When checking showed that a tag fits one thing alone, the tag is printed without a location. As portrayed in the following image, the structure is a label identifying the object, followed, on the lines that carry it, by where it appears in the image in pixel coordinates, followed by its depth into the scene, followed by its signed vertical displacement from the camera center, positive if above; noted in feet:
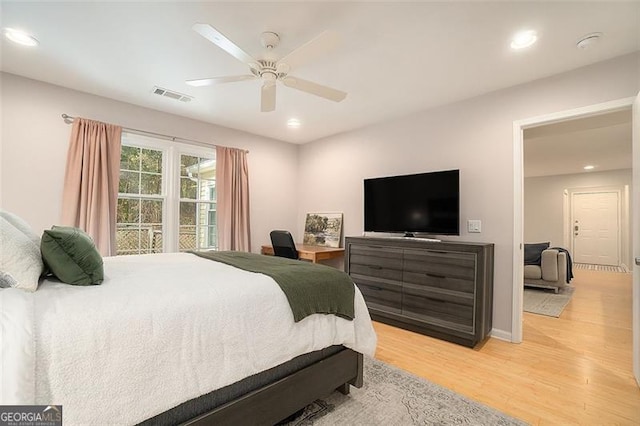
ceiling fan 5.61 +3.37
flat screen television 10.23 +0.49
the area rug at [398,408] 5.65 -3.93
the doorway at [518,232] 9.41 -0.48
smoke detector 6.90 +4.26
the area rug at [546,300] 12.59 -4.00
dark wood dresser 9.07 -2.35
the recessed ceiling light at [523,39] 6.86 +4.29
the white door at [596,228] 23.86 -0.85
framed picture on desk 14.70 -0.71
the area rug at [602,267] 22.66 -4.02
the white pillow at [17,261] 3.95 -0.68
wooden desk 12.87 -1.68
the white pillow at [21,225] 4.95 -0.22
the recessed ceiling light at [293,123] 13.12 +4.24
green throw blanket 5.20 -1.33
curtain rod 10.09 +3.23
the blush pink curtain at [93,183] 9.96 +1.06
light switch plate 10.26 -0.32
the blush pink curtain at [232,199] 13.55 +0.73
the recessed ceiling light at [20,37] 7.07 +4.36
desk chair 12.09 -1.24
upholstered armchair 15.46 -2.88
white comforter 3.01 -1.56
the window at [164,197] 11.66 +0.73
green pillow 4.43 -0.69
